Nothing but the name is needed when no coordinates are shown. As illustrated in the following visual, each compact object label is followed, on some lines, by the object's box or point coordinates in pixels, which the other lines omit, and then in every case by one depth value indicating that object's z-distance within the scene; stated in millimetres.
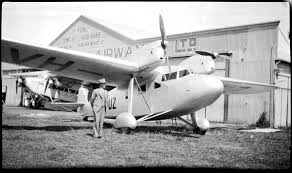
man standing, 9109
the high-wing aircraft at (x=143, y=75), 9320
